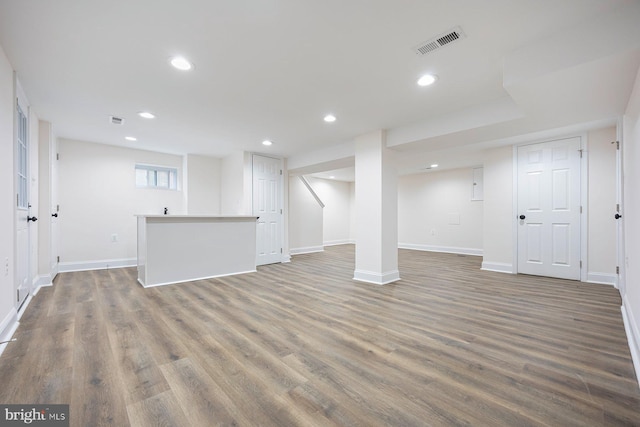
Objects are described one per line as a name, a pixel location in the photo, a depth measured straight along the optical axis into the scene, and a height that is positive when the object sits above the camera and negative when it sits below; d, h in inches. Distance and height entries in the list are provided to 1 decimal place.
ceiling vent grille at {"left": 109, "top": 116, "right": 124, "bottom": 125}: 149.7 +49.8
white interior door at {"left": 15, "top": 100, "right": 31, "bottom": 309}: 108.5 +1.5
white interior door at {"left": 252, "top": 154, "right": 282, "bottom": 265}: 228.2 +3.6
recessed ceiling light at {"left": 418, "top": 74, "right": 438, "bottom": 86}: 102.4 +49.5
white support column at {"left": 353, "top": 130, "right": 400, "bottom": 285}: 161.6 +0.1
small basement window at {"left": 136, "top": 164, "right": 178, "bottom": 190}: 227.8 +29.0
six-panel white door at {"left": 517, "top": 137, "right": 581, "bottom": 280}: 170.6 +1.5
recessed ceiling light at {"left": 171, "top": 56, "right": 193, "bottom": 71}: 92.0 +50.1
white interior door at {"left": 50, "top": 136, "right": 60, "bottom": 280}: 168.9 -1.2
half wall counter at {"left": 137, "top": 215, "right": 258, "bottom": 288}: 155.6 -22.4
